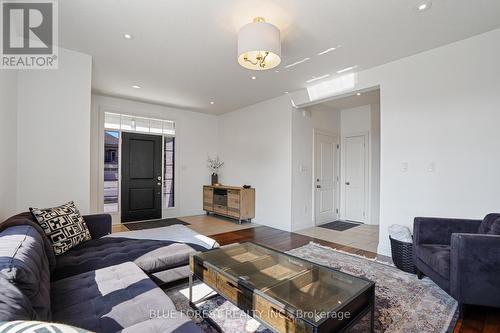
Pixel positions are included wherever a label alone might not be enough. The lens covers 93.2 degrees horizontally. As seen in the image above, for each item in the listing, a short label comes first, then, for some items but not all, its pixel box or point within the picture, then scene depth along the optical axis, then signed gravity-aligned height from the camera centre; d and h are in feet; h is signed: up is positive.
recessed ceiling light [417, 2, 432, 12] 7.26 +5.09
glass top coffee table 4.30 -2.71
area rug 5.97 -3.99
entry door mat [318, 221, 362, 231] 16.78 -4.21
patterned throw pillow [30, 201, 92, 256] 6.88 -1.80
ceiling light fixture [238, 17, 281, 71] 7.39 +4.16
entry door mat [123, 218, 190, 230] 16.49 -4.12
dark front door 18.06 -0.68
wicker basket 9.14 -3.45
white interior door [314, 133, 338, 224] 17.73 -0.69
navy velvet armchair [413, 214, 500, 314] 6.19 -2.73
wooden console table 17.80 -2.64
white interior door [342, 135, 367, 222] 18.58 -0.80
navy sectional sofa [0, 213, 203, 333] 3.42 -2.58
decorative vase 21.79 -0.93
